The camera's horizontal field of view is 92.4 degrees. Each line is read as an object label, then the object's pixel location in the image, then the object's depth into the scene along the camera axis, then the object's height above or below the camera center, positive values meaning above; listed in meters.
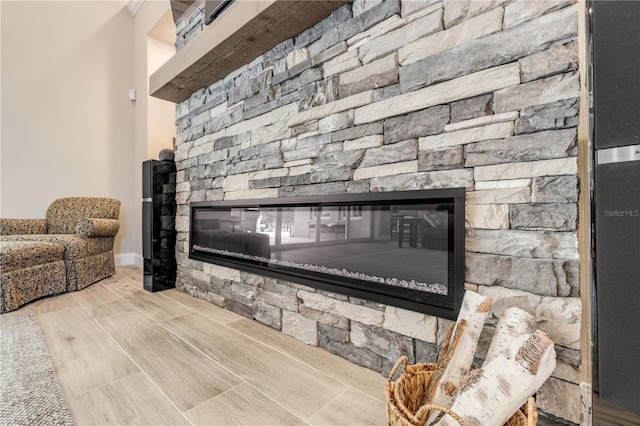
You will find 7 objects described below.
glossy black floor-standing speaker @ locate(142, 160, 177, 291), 2.55 -0.10
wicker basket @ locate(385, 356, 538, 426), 0.70 -0.51
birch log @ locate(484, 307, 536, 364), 0.86 -0.34
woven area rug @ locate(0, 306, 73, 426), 1.00 -0.66
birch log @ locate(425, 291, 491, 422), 0.85 -0.42
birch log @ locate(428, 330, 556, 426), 0.70 -0.41
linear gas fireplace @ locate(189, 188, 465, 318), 1.11 -0.16
